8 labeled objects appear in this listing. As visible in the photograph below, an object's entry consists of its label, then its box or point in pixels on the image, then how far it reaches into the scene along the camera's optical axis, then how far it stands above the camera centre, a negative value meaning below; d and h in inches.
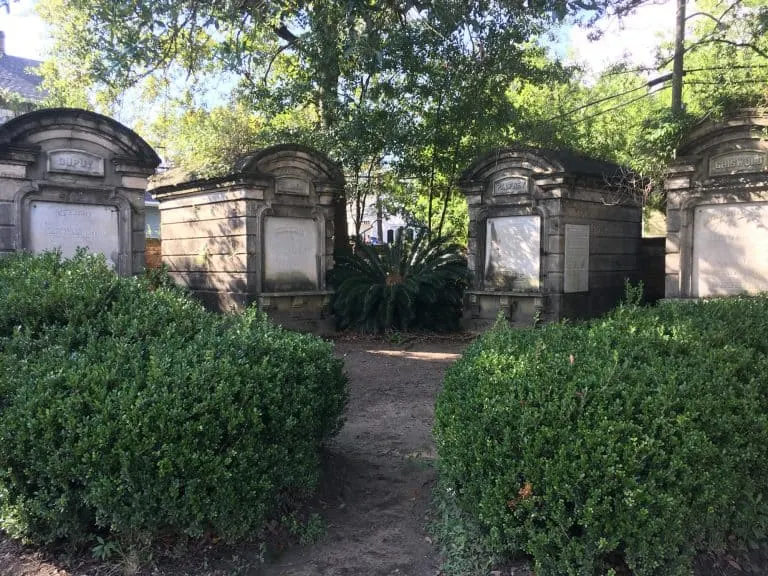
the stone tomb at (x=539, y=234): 381.7 +21.3
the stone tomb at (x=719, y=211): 309.3 +30.9
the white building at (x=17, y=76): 913.5 +297.3
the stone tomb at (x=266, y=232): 383.2 +20.6
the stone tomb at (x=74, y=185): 291.9 +38.7
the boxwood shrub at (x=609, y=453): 100.2 -33.1
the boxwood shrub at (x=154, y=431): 105.3 -31.1
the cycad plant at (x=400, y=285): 404.5 -13.6
